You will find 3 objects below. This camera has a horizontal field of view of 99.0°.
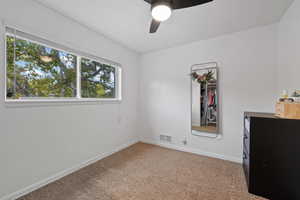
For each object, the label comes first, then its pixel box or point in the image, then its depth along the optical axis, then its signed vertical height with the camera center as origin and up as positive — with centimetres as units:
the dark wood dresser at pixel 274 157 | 136 -66
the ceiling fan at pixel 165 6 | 124 +92
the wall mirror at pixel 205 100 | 257 -1
